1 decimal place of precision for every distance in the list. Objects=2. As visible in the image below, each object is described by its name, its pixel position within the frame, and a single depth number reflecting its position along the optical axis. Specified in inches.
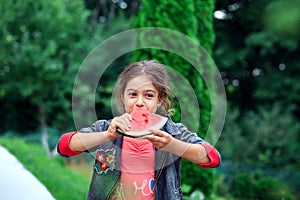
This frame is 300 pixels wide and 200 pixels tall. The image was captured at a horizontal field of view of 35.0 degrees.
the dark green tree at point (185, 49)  223.5
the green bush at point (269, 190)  329.4
